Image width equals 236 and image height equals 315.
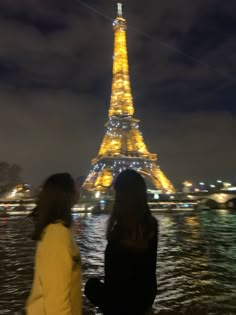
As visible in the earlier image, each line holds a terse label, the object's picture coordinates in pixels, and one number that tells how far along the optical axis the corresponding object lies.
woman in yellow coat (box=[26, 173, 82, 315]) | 1.38
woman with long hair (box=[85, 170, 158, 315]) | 1.47
